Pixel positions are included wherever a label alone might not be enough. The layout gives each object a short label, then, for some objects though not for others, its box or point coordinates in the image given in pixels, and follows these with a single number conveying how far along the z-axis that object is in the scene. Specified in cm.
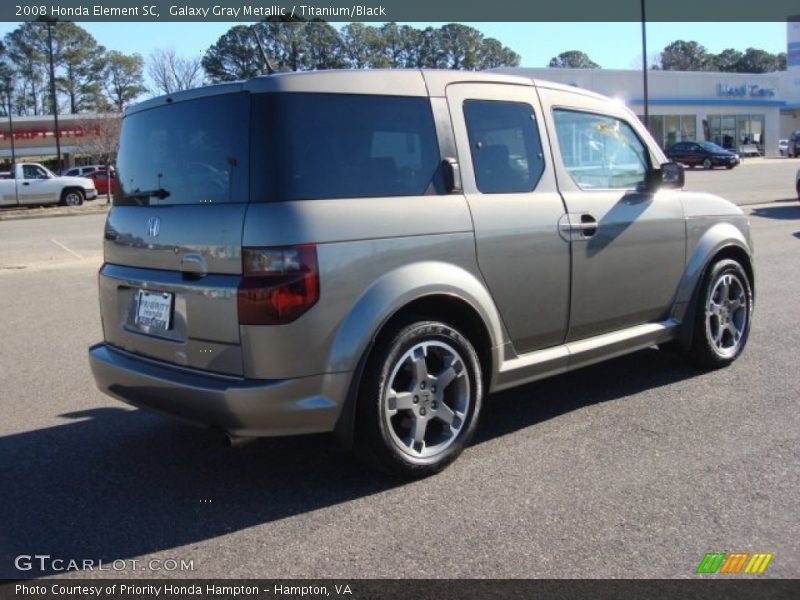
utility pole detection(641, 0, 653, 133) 3431
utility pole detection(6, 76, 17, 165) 5730
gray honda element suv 349
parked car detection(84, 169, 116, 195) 4228
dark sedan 4338
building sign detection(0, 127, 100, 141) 6303
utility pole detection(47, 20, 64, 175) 4473
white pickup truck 2902
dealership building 5312
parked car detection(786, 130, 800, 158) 5022
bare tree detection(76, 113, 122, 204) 4149
